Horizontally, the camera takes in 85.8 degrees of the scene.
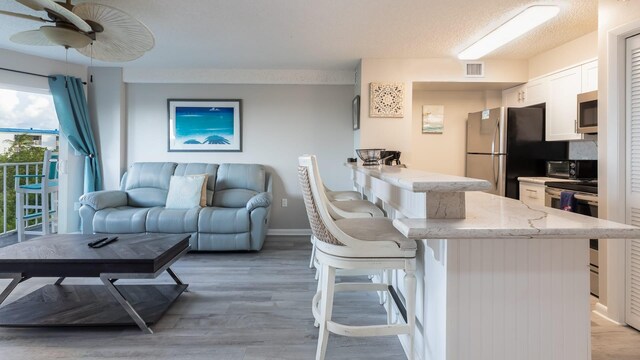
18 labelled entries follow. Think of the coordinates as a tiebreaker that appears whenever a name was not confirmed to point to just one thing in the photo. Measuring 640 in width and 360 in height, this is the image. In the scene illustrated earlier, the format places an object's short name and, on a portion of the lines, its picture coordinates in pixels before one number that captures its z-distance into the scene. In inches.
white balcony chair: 161.2
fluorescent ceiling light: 108.0
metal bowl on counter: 111.0
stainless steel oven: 104.1
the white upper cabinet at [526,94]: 151.0
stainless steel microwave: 112.7
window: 176.2
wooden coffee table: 84.5
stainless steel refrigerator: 148.7
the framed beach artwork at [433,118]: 185.5
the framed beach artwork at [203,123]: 188.5
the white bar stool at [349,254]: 63.5
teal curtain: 168.6
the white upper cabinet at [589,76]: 123.2
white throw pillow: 161.3
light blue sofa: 149.7
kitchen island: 51.7
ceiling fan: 78.6
